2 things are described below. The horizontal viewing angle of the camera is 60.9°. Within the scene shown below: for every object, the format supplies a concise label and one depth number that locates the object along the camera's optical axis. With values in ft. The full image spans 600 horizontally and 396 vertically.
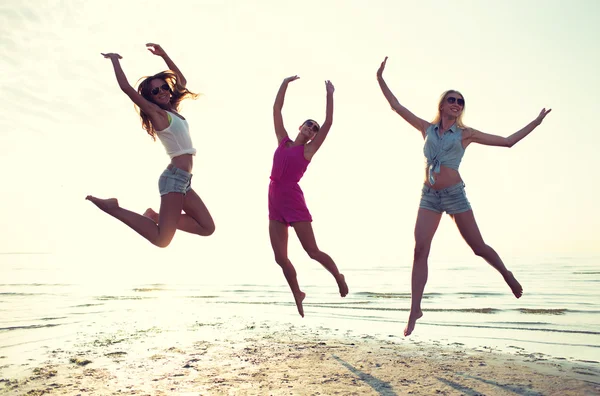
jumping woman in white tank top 19.19
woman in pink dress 21.97
